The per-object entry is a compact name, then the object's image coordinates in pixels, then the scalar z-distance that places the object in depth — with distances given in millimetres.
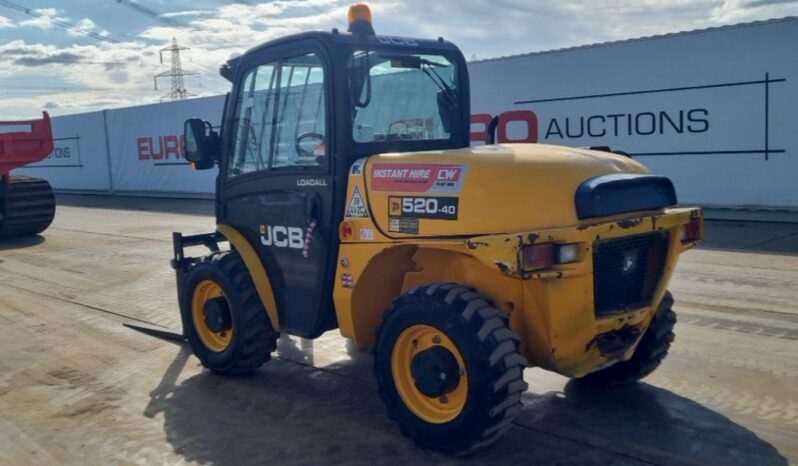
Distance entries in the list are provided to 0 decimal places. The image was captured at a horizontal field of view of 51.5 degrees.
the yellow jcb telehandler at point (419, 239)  4090
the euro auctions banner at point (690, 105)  12797
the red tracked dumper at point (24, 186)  14383
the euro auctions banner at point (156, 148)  23453
